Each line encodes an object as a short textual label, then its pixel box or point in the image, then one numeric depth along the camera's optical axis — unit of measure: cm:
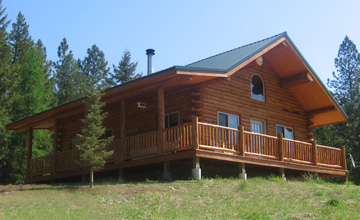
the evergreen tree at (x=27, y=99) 3831
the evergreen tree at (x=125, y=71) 6294
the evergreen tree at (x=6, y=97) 3712
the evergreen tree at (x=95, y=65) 6788
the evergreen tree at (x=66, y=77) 5582
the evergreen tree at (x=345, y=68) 4591
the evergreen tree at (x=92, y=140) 1592
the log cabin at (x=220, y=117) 1728
